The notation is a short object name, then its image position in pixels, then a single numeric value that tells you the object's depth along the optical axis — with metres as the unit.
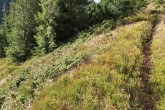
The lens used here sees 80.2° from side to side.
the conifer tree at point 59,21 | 13.55
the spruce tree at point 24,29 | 17.28
